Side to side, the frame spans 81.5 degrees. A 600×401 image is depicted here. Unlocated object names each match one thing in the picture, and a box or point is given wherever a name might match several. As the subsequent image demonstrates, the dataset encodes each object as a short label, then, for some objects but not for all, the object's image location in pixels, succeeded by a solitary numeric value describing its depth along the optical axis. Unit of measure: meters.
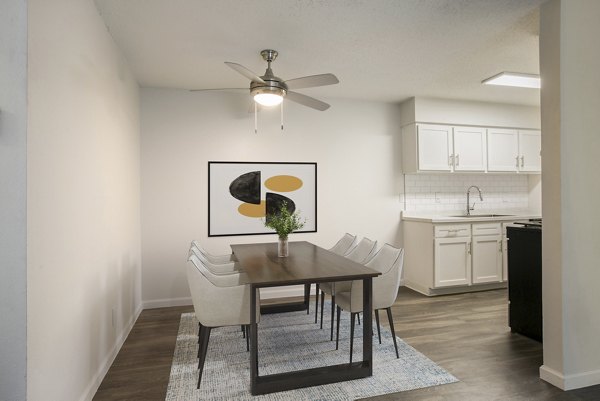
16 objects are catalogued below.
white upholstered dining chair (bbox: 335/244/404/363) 2.60
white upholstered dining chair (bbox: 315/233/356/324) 3.57
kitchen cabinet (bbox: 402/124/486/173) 4.65
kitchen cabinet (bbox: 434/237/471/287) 4.38
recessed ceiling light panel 3.68
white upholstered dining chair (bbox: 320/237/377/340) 3.12
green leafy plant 3.00
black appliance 2.97
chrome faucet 5.23
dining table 2.24
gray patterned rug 2.27
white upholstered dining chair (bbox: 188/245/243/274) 2.93
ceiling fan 2.64
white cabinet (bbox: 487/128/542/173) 4.97
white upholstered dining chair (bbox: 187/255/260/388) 2.29
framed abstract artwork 4.27
